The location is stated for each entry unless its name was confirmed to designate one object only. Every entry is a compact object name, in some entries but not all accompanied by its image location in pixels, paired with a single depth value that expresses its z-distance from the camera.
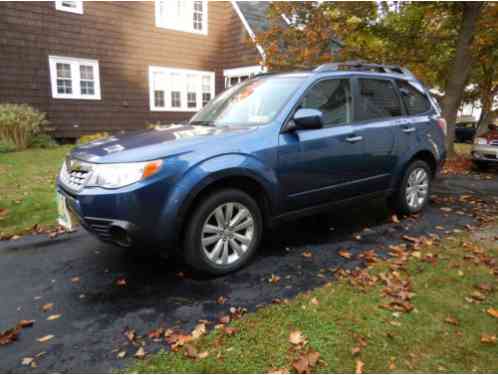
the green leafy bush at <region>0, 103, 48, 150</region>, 11.24
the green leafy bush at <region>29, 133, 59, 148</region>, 12.20
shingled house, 12.43
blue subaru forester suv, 3.03
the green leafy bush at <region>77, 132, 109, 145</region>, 12.21
